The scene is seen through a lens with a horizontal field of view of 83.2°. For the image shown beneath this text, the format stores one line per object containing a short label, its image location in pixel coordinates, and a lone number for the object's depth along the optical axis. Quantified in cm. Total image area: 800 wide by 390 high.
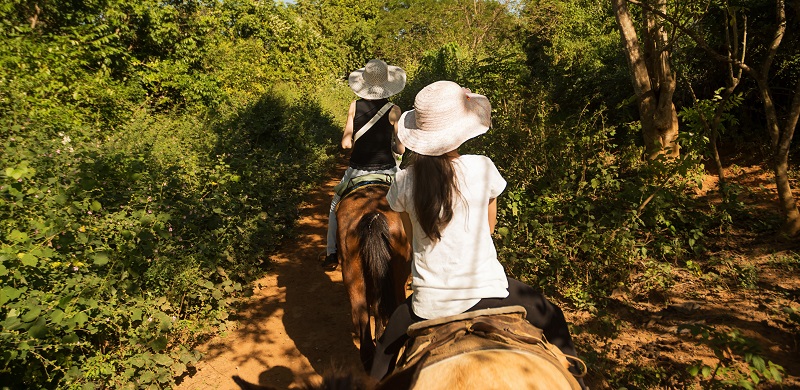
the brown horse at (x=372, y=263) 342
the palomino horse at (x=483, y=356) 157
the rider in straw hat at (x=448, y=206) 213
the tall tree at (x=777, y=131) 475
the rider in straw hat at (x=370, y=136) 437
